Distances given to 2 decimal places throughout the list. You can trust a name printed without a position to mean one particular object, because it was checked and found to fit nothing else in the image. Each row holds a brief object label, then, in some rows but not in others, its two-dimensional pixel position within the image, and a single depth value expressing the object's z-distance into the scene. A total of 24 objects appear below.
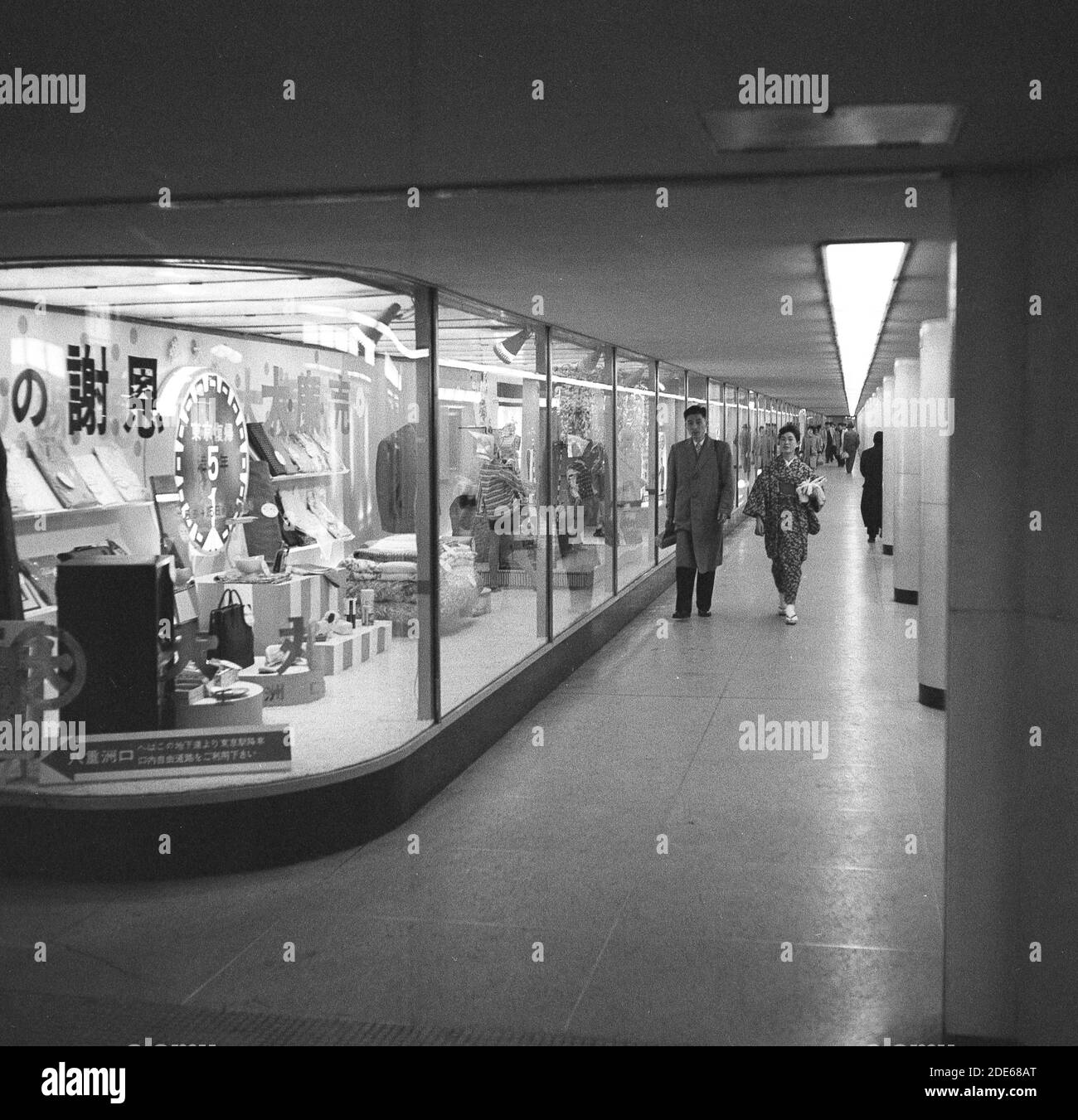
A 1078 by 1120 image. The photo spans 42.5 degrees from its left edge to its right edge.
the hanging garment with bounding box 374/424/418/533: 7.36
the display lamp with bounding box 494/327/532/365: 9.32
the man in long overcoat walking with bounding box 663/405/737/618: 13.05
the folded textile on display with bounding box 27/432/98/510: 6.29
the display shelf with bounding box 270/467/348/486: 6.97
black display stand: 6.18
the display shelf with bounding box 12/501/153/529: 6.30
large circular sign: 6.61
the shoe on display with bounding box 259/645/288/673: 6.91
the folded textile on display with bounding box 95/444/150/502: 6.35
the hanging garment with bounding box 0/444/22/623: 6.09
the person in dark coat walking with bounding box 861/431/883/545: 20.58
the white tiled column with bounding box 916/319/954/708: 9.04
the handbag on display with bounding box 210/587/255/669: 6.67
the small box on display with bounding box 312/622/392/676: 7.18
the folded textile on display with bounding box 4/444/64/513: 6.22
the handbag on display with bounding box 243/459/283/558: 6.93
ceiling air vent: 3.36
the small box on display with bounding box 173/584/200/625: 6.52
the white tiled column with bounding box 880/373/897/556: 16.98
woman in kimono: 12.69
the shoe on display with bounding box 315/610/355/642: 7.21
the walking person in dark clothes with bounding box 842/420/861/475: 48.69
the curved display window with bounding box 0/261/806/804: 6.16
